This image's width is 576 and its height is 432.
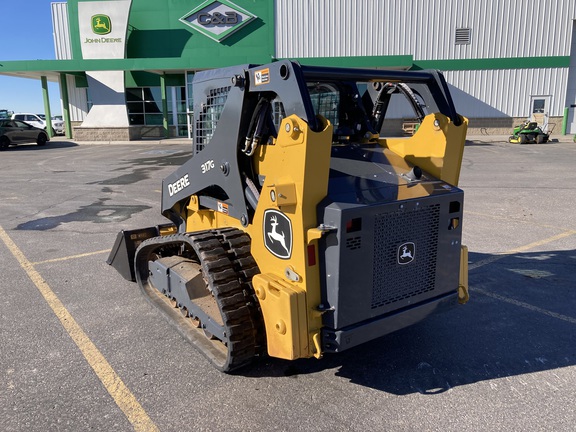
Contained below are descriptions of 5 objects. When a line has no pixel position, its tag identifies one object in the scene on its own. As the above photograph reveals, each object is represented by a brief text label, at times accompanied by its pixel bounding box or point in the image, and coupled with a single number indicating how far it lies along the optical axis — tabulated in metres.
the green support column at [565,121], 28.81
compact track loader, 2.94
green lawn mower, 24.70
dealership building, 27.80
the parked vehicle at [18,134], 24.64
